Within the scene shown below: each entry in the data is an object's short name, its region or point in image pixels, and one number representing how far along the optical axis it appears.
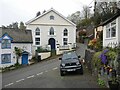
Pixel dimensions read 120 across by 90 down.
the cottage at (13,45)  21.51
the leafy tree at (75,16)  44.68
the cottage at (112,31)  8.67
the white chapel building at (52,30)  25.28
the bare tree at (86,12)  40.92
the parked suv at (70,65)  10.78
